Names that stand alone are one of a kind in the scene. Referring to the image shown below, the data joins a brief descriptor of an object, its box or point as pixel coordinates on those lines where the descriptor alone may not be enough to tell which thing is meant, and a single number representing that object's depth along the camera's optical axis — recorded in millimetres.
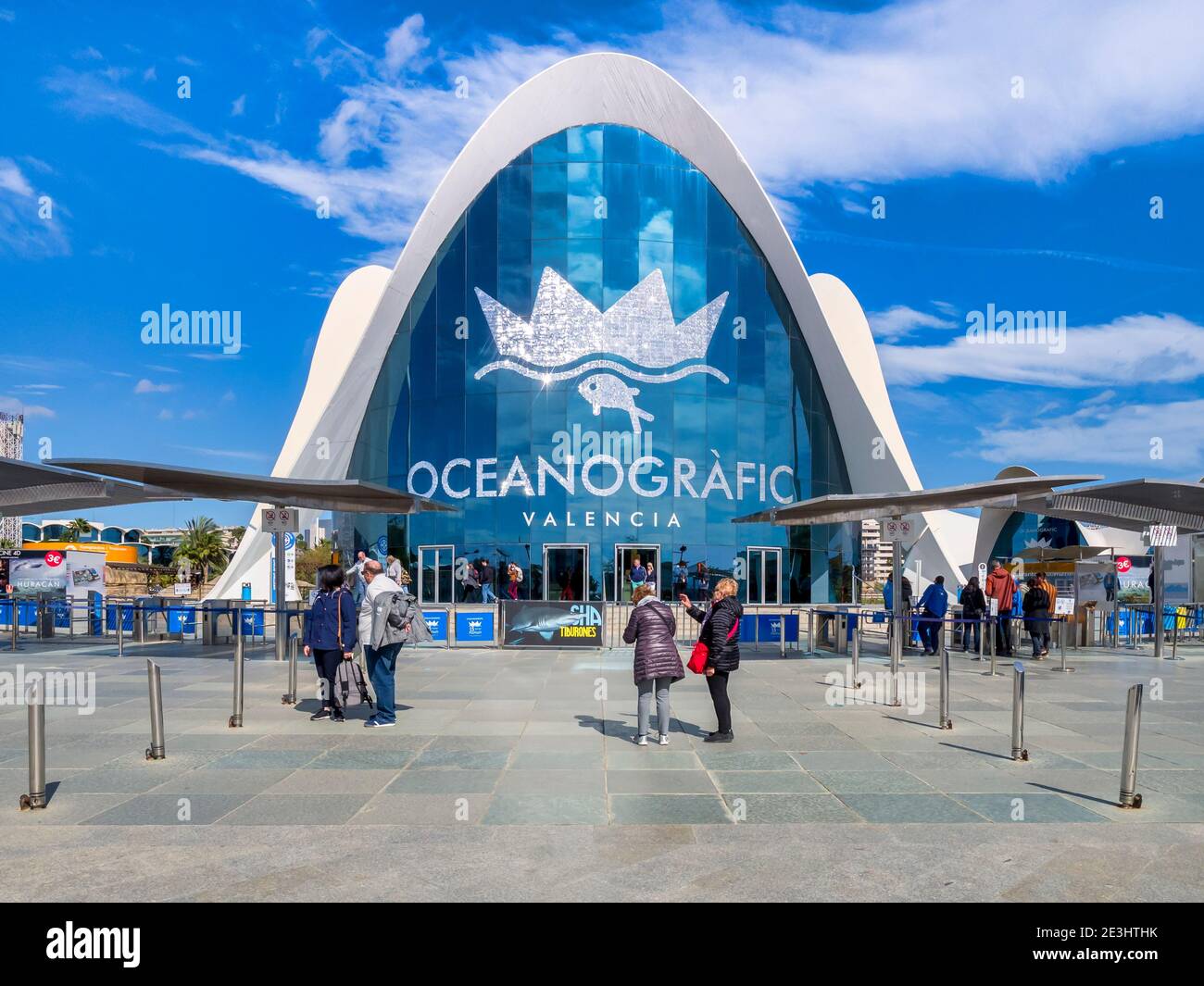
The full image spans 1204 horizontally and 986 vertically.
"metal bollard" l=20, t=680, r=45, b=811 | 6898
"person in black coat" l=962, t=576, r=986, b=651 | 22109
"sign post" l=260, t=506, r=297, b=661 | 17203
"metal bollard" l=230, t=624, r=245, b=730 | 10352
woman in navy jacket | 10914
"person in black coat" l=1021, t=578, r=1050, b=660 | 20453
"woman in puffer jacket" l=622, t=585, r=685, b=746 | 9516
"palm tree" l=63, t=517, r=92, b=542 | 74319
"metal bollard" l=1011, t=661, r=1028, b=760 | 8820
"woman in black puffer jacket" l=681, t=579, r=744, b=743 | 9641
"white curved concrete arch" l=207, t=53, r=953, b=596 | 37250
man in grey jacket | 10539
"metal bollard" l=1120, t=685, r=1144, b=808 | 7066
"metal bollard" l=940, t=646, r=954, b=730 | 10555
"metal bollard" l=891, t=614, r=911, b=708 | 13912
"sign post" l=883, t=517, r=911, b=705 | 15719
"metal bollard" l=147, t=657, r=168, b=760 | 8516
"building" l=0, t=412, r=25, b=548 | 151375
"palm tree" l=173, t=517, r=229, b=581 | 80562
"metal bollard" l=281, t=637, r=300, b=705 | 12258
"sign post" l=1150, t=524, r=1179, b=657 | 19906
